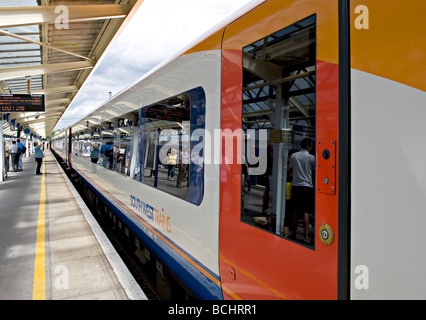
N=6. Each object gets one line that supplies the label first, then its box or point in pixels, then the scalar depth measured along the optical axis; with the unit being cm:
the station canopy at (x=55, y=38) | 644
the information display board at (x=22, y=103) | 1130
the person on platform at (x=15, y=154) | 1575
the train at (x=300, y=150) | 123
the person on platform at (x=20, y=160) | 1677
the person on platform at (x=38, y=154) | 1532
